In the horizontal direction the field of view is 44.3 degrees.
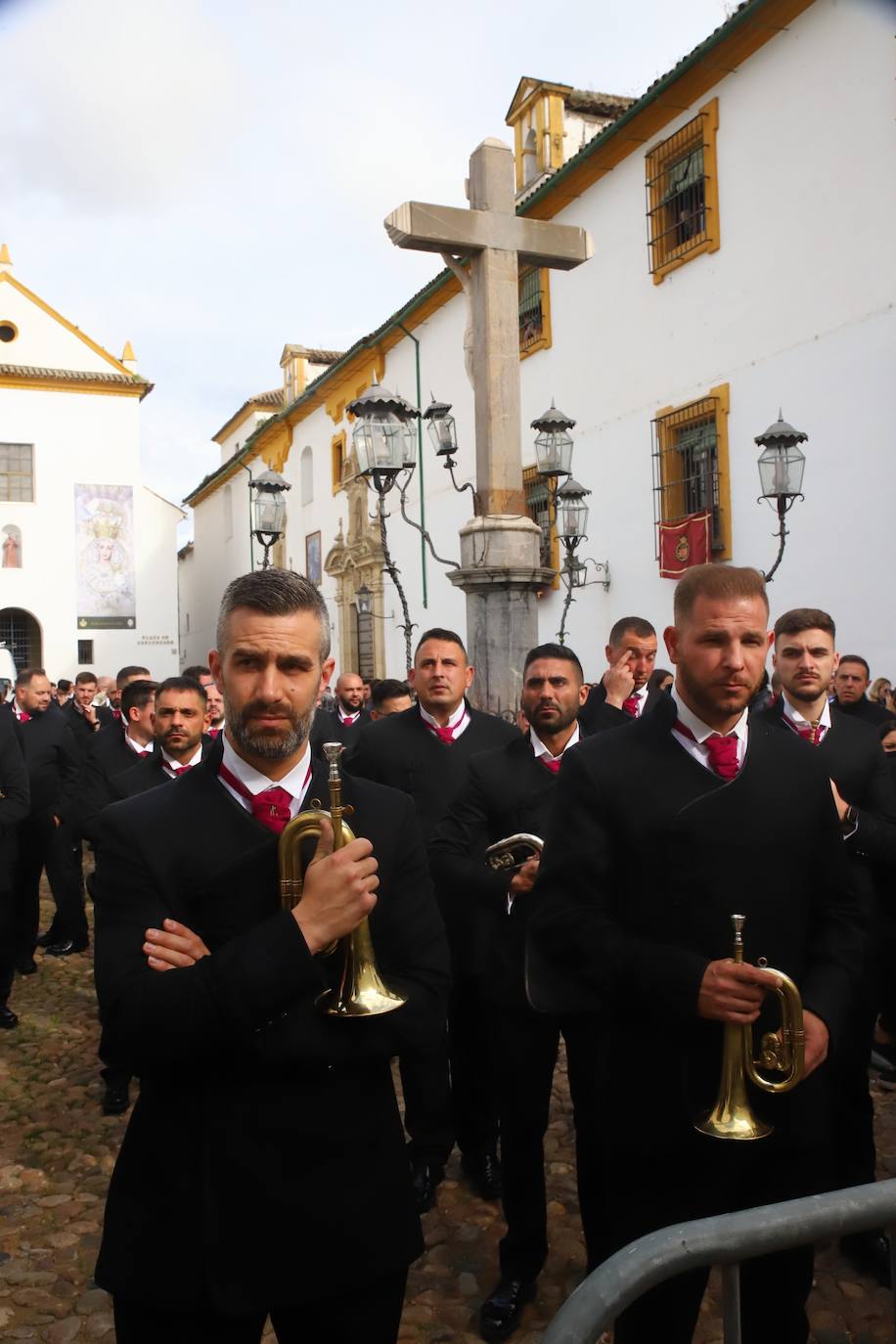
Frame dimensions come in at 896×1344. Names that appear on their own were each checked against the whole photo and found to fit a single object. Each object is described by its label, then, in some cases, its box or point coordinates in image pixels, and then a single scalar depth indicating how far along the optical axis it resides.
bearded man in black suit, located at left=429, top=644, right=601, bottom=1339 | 3.45
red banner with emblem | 14.23
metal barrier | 1.36
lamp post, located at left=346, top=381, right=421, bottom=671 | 9.24
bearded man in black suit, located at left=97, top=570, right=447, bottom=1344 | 1.85
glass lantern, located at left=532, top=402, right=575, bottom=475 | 10.98
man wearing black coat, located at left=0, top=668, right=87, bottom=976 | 7.93
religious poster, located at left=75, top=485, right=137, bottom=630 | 34.31
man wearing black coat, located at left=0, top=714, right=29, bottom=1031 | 6.40
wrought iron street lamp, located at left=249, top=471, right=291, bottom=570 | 13.07
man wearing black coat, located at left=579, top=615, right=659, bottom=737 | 5.34
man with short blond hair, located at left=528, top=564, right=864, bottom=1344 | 2.34
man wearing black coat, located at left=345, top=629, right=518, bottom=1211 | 3.93
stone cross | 6.96
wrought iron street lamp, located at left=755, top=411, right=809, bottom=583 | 10.29
